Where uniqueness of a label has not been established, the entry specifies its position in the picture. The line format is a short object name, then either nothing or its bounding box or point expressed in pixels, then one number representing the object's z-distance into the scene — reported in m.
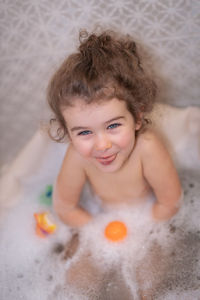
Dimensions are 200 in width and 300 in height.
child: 0.91
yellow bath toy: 1.29
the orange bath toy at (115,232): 1.23
